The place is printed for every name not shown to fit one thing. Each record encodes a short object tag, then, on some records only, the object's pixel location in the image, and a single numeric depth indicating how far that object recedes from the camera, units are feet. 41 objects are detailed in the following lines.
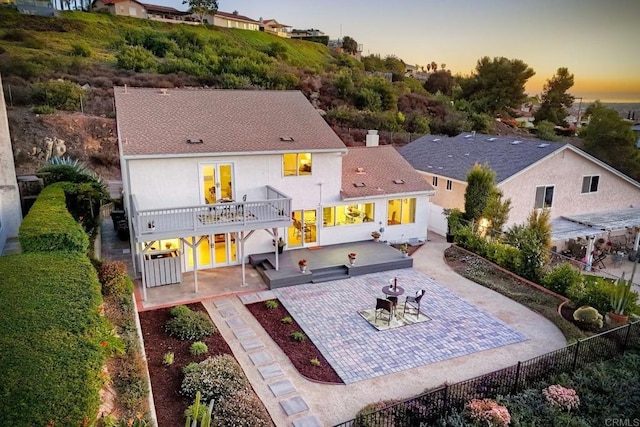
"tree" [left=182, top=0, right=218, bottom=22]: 235.81
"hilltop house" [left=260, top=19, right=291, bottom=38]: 276.39
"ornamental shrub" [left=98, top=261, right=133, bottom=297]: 37.06
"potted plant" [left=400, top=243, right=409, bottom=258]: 58.03
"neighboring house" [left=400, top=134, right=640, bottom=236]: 70.18
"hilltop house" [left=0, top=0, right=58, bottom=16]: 175.11
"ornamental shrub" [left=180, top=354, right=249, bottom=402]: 28.78
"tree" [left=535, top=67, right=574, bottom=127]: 186.19
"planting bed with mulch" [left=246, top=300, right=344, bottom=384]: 32.91
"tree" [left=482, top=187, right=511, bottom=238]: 63.93
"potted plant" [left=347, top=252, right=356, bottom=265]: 53.21
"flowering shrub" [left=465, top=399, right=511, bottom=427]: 25.63
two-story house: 48.85
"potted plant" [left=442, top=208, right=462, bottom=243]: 66.64
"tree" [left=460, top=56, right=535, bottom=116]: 180.34
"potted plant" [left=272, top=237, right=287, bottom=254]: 56.95
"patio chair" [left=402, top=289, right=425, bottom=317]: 41.58
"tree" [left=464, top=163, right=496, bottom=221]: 63.05
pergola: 63.99
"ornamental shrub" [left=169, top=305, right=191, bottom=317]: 40.08
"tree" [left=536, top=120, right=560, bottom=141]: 148.36
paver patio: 35.14
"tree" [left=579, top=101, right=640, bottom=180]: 106.32
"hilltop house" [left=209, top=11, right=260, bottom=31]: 241.14
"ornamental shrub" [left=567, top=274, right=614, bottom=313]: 42.14
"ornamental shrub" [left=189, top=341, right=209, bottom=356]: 34.24
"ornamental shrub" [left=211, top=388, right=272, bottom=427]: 25.94
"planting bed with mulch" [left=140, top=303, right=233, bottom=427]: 27.68
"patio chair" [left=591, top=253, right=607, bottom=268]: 66.10
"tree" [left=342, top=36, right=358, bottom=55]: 274.16
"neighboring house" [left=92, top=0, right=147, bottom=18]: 218.79
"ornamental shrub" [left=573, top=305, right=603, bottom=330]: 39.70
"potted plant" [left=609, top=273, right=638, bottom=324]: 40.11
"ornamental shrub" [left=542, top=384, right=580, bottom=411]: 28.25
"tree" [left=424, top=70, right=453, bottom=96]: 233.96
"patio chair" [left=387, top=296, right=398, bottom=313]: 41.52
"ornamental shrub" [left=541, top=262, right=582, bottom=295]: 47.04
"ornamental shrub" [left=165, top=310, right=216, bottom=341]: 37.27
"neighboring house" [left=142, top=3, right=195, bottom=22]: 228.63
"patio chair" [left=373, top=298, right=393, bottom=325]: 40.70
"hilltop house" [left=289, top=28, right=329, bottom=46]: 286.25
